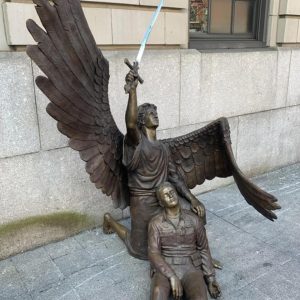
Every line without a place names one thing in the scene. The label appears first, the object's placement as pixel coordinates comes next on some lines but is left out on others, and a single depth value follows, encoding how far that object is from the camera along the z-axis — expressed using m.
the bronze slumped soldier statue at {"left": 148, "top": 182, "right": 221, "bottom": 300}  3.23
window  5.91
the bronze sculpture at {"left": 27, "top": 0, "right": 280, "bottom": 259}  2.83
